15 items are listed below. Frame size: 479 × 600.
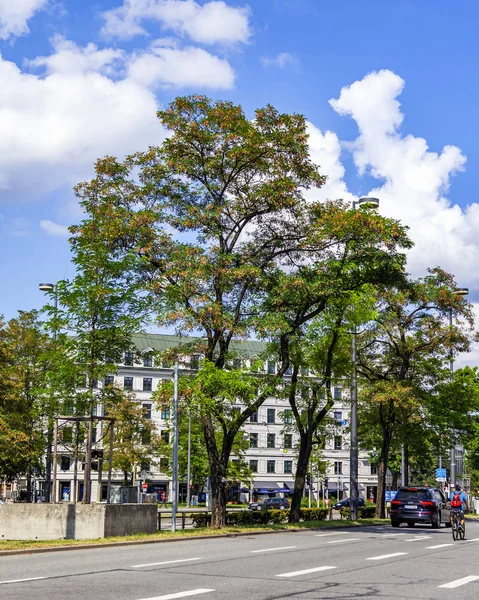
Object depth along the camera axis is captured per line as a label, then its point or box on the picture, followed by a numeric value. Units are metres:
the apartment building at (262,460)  94.44
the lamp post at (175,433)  27.09
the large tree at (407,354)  41.53
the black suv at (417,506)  34.19
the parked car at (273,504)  72.17
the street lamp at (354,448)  37.09
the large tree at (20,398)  42.31
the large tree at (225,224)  28.83
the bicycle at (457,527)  25.75
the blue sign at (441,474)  53.34
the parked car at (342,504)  72.88
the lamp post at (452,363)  41.83
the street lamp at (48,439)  39.00
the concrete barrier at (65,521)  23.72
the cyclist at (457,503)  26.23
